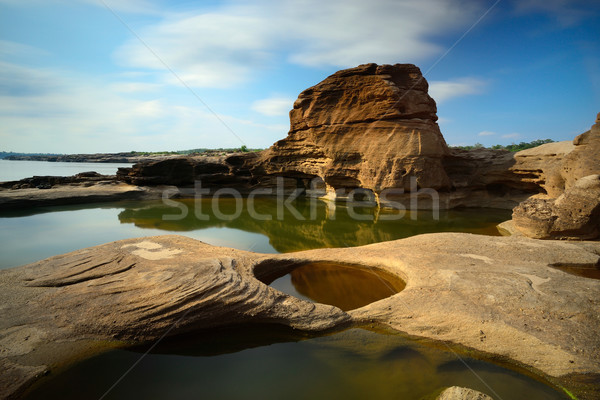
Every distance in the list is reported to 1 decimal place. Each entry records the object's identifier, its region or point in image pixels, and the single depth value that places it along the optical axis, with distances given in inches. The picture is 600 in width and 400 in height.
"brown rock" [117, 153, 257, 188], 905.5
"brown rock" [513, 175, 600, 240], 335.3
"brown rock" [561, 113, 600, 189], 410.6
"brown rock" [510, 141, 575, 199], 500.1
